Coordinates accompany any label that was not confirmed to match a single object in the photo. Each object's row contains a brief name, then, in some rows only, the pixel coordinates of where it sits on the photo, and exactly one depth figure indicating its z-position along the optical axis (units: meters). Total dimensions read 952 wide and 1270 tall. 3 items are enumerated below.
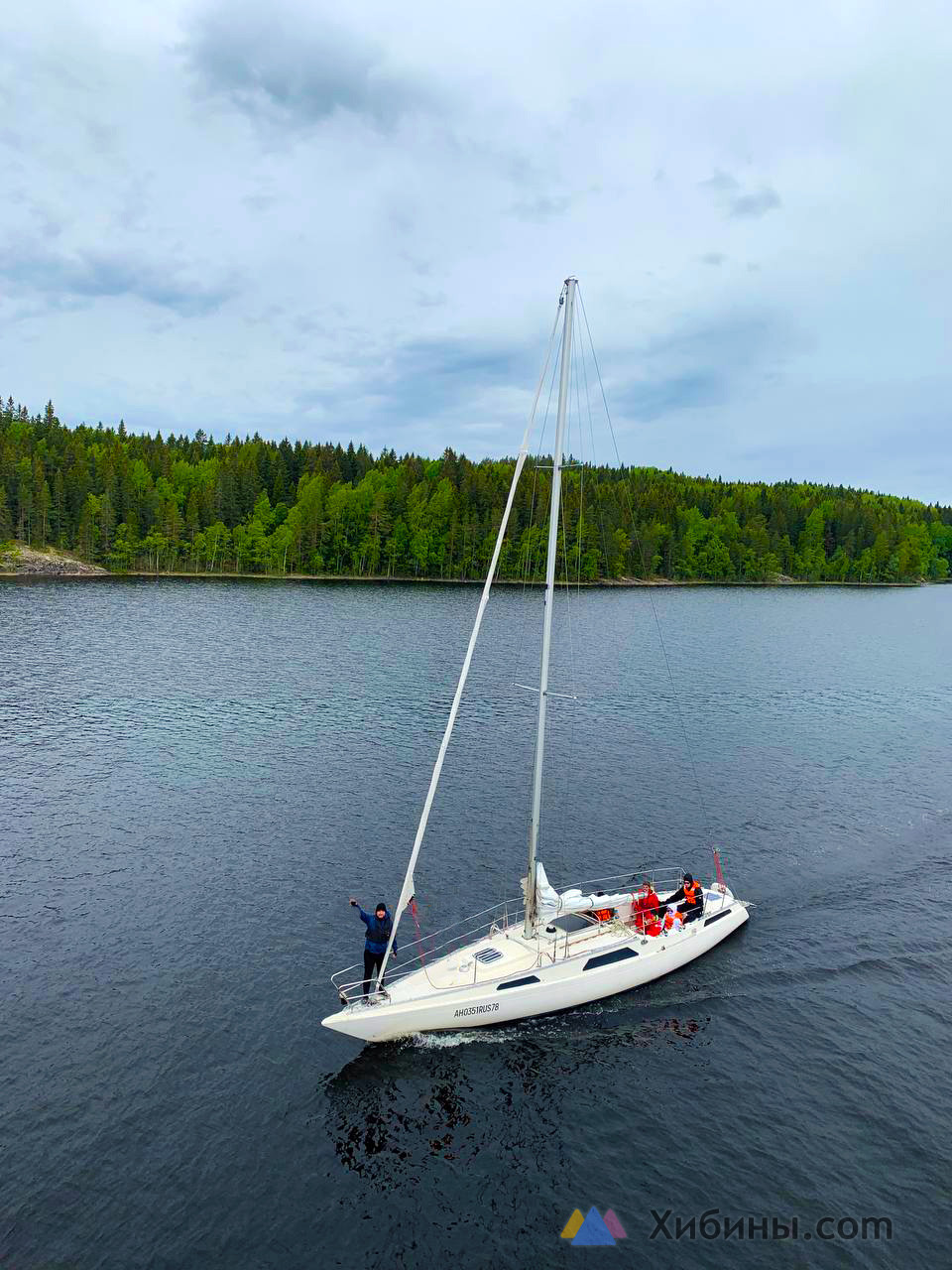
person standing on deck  27.06
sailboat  26.88
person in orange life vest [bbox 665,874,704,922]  32.72
